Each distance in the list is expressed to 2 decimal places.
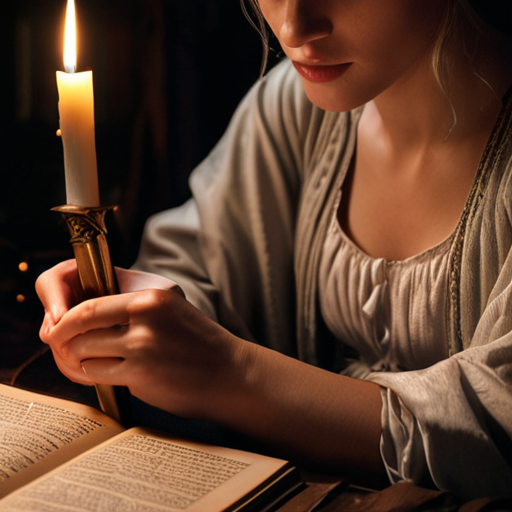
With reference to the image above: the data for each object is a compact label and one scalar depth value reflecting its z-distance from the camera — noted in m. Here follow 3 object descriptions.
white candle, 0.73
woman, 0.80
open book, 0.69
